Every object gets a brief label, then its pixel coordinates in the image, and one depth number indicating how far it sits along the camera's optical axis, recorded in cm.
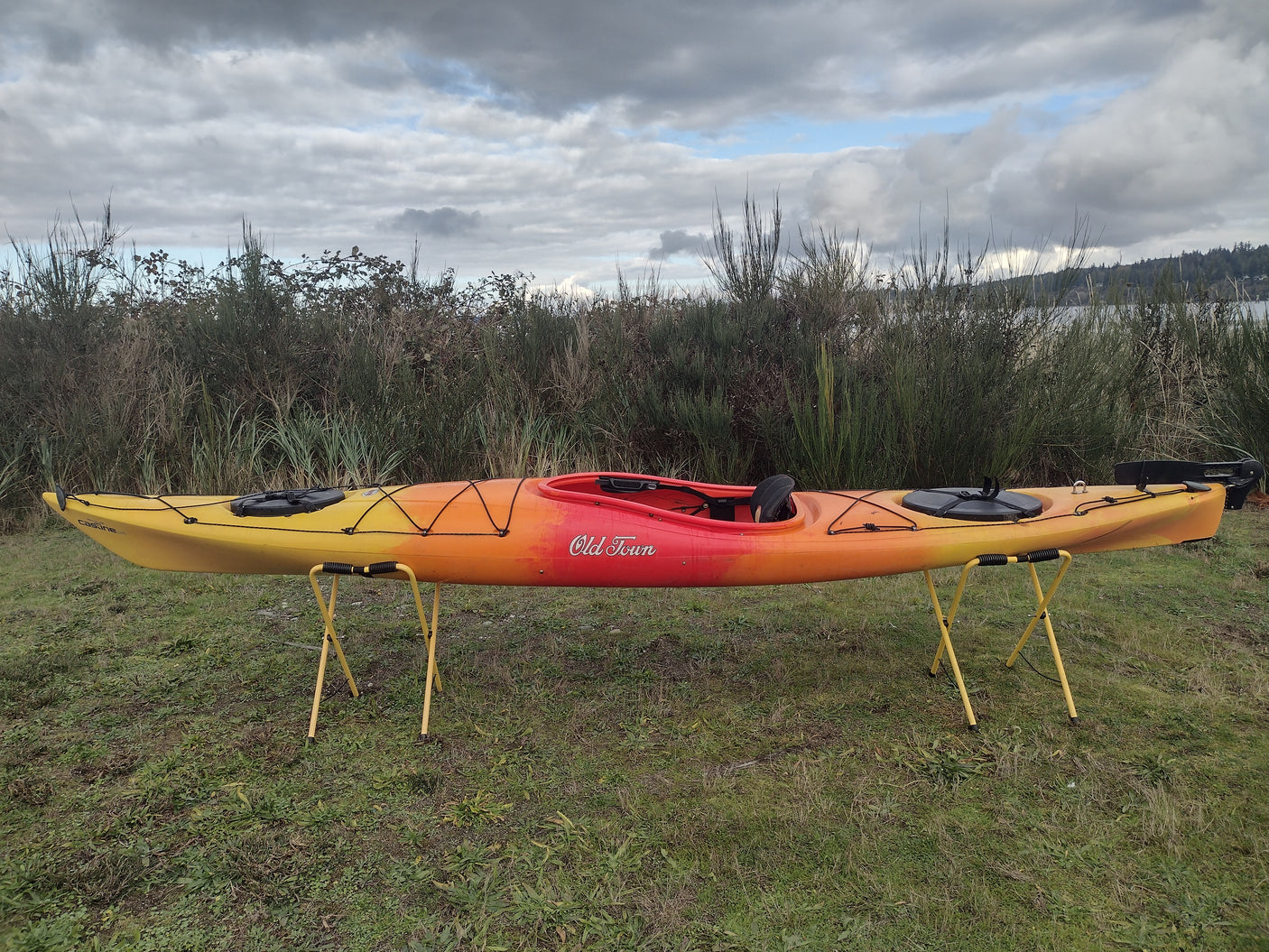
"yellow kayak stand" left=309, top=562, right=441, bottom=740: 284
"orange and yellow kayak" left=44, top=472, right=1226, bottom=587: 303
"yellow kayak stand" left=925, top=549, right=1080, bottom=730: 284
